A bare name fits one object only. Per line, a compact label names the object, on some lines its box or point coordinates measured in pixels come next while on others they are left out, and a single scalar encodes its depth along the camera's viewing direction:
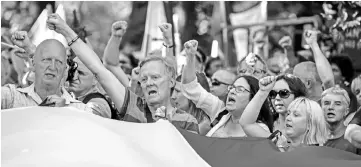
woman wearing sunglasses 8.47
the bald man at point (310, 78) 9.56
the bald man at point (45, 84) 7.76
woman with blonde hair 7.74
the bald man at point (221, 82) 10.16
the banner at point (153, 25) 13.52
